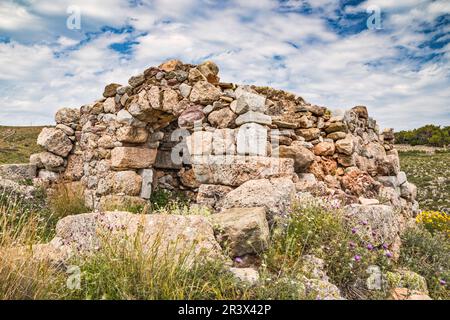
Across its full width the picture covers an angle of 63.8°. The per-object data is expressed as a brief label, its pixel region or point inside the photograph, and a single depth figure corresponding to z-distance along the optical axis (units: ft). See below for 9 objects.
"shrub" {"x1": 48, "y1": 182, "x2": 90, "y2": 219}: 22.94
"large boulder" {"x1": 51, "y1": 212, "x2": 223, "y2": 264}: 9.09
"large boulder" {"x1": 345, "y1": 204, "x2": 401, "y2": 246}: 11.52
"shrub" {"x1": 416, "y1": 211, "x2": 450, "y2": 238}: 23.75
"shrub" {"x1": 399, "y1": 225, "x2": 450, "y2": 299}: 11.00
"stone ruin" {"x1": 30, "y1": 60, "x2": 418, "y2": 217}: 16.75
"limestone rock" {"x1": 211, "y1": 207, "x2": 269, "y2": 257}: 10.26
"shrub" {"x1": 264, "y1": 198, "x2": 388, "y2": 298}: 9.83
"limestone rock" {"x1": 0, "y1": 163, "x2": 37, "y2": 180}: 25.76
